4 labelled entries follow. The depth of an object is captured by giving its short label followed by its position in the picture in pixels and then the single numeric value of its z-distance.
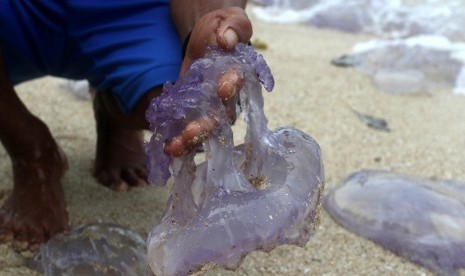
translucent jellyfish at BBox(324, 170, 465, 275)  1.81
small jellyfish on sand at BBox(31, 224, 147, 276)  1.60
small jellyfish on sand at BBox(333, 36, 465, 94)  3.36
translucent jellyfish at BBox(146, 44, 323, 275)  1.10
